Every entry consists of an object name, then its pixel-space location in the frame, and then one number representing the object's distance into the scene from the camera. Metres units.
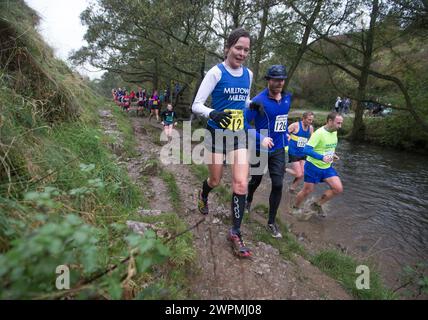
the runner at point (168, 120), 12.61
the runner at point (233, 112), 3.32
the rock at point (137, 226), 2.99
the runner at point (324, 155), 5.54
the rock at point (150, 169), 6.02
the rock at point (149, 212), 3.85
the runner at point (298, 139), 7.04
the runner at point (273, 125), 4.13
